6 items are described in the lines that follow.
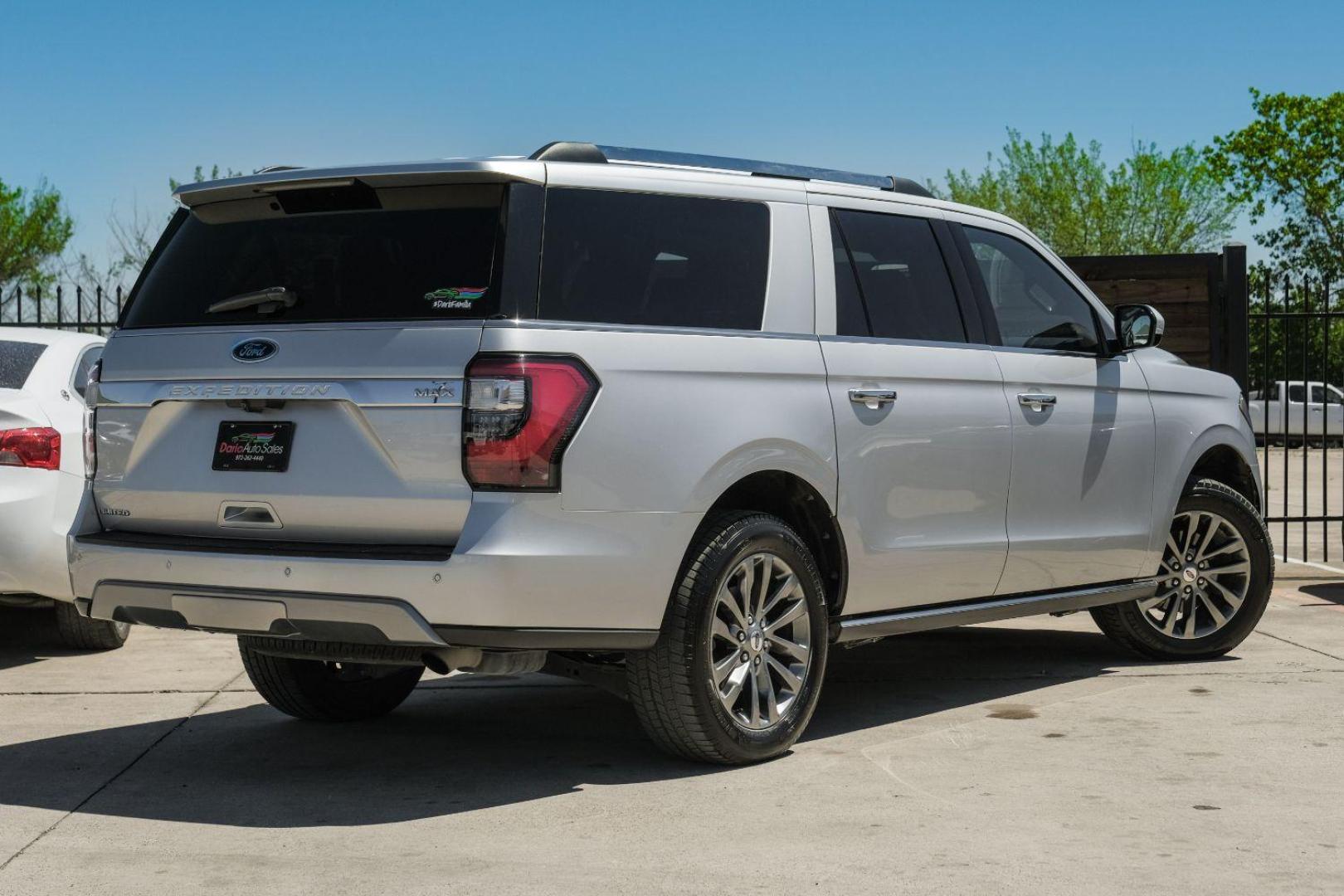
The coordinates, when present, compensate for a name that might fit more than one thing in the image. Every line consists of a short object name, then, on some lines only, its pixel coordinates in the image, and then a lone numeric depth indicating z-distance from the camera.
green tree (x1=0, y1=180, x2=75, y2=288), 55.53
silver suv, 5.06
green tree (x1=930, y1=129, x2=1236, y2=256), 49.81
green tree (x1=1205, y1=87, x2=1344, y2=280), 44.06
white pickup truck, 35.75
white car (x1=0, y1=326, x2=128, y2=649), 7.94
